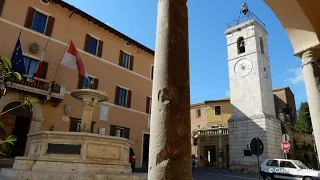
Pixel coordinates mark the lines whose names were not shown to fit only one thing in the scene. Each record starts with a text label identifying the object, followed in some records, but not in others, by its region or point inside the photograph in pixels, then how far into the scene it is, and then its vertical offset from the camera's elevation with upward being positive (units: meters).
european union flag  11.30 +3.94
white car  12.15 -0.67
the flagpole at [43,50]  13.44 +5.34
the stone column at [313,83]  3.94 +1.22
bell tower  20.97 +5.35
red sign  12.14 +0.56
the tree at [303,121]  26.78 +3.95
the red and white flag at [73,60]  12.85 +4.58
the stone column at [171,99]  2.02 +0.48
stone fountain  6.59 -0.24
